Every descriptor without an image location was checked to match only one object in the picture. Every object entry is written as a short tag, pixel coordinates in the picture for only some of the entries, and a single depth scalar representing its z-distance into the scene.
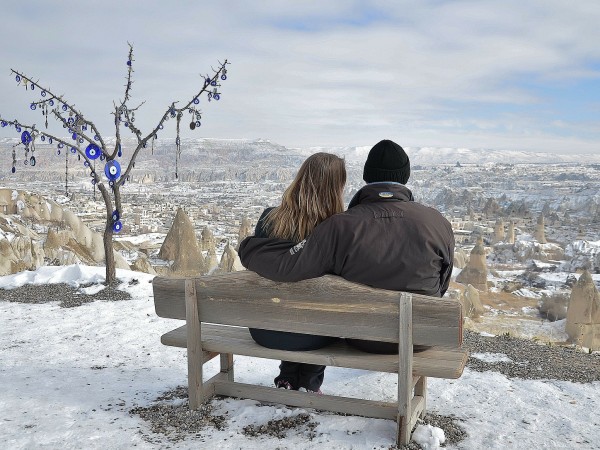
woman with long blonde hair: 3.46
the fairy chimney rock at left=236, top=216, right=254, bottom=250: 43.62
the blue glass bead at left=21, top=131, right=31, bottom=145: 8.21
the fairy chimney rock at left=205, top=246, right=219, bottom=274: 37.29
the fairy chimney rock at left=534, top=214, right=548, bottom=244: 81.78
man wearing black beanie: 3.30
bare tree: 8.21
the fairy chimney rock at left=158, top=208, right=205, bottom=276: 26.08
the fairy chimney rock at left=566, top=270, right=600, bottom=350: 33.47
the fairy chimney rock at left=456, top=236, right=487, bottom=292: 57.12
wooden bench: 3.23
